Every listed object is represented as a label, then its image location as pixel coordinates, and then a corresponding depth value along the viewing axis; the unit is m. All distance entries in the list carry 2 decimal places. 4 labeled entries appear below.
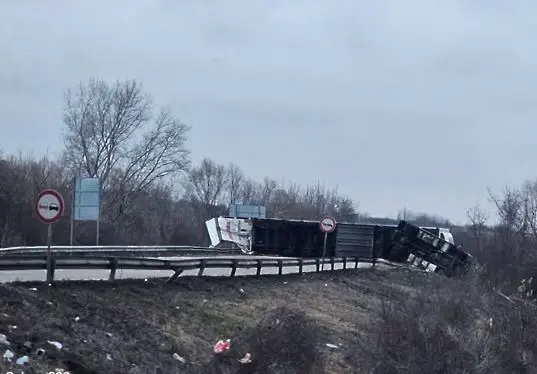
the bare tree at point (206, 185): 129.38
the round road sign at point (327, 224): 39.22
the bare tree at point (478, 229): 96.99
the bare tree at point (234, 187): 133.00
